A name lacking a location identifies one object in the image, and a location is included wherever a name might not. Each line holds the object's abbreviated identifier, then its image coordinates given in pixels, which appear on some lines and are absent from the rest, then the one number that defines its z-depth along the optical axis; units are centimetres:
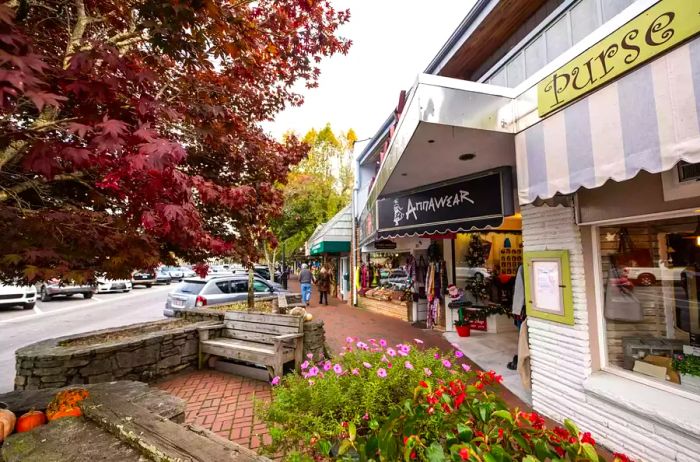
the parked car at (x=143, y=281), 2515
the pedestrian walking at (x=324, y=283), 1436
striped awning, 180
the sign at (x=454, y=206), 412
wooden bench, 496
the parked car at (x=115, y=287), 2020
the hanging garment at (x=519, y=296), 500
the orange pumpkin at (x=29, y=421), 243
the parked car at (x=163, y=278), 3103
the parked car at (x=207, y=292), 827
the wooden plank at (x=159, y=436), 199
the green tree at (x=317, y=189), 2445
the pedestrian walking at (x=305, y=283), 1367
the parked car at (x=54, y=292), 1581
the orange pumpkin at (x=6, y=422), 232
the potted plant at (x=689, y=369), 292
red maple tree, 186
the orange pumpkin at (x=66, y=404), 257
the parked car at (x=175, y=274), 3583
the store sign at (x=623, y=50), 187
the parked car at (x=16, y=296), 1212
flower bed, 139
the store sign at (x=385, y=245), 1132
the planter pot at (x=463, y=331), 775
